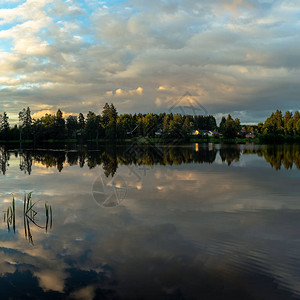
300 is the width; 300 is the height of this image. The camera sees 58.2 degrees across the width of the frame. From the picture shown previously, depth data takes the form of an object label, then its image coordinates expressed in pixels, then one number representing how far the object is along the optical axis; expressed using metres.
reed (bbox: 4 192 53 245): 13.00
